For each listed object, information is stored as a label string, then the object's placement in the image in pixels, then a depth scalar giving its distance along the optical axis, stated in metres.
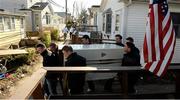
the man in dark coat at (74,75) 4.50
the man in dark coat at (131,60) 4.92
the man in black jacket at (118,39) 6.89
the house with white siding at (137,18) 8.78
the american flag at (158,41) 3.41
